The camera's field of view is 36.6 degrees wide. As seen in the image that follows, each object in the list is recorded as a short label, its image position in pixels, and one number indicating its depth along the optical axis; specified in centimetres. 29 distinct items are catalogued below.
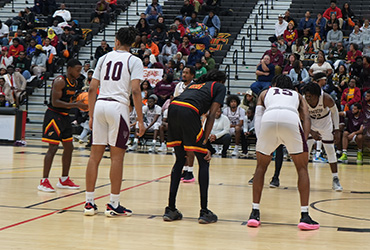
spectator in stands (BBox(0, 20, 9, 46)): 2327
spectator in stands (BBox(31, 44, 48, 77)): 2112
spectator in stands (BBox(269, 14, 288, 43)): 2112
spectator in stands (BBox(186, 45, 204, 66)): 1922
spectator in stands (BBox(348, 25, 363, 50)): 1905
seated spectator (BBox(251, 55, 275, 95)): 1731
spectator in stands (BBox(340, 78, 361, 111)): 1587
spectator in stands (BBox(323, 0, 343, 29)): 2083
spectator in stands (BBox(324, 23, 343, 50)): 1936
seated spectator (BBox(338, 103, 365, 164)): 1461
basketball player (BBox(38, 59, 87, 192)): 809
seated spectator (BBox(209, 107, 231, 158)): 1474
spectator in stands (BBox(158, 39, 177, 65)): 2006
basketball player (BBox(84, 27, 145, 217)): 636
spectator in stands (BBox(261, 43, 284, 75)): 1817
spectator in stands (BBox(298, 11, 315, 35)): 2039
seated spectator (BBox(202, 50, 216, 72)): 1871
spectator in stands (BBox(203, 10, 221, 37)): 2233
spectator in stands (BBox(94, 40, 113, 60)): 2091
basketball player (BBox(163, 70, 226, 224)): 626
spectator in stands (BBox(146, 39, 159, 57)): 2025
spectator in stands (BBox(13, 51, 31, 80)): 2080
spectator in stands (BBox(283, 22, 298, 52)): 2011
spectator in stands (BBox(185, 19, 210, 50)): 2127
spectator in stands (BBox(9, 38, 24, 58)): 2153
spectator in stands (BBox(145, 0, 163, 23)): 2369
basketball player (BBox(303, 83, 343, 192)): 862
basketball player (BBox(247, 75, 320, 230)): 606
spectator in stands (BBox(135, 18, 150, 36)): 2231
